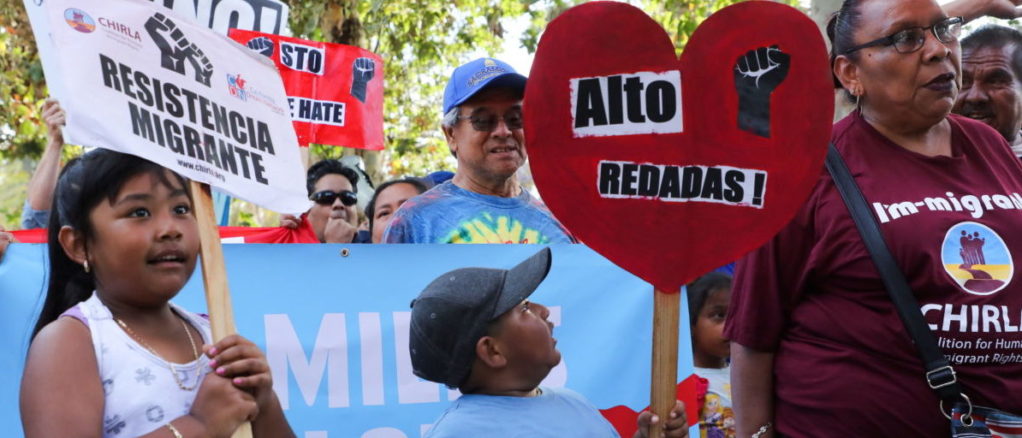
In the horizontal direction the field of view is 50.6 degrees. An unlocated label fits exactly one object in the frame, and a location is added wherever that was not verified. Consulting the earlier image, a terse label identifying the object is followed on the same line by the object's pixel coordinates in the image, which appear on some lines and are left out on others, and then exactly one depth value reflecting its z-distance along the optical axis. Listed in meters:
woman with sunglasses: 5.62
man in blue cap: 3.71
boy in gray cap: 2.63
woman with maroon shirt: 2.61
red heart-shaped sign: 2.47
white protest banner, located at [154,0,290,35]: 5.29
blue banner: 3.54
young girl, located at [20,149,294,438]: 2.17
